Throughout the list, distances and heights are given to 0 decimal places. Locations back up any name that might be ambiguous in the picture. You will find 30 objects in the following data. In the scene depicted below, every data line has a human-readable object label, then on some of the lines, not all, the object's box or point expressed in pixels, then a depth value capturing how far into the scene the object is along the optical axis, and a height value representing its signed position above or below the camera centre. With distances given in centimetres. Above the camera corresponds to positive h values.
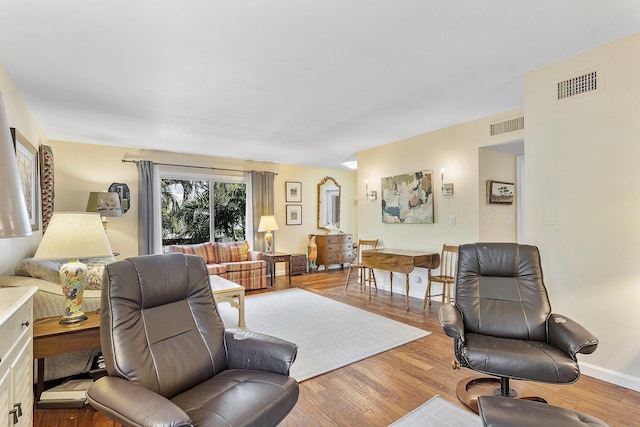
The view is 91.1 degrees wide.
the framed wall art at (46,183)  364 +37
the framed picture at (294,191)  680 +46
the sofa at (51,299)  217 -62
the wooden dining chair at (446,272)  392 -82
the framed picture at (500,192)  405 +24
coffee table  335 -90
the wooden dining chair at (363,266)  509 -87
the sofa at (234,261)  517 -86
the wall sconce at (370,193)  536 +31
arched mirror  730 +20
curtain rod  510 +84
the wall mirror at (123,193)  495 +32
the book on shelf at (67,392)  207 -121
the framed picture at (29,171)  267 +42
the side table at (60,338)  184 -75
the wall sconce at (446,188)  425 +31
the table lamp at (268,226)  604 -27
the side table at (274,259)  567 -85
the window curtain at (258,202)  621 +20
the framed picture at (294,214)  682 -6
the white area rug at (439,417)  186 -126
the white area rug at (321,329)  274 -128
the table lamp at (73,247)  187 -21
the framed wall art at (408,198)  451 +20
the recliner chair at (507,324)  174 -74
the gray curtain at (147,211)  507 +3
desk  410 -67
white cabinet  120 -62
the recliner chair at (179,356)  123 -70
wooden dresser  682 -84
